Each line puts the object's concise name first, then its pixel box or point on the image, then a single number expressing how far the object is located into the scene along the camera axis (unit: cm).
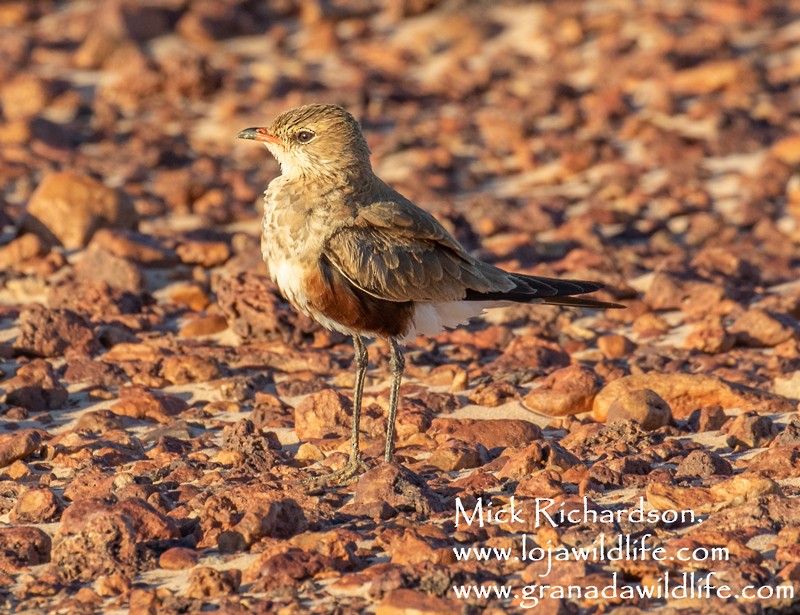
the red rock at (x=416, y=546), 1077
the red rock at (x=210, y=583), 1034
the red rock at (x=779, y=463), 1241
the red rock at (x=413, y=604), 987
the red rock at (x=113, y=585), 1047
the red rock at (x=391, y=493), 1187
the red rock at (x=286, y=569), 1041
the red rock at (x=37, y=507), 1181
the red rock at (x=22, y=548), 1095
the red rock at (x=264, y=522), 1115
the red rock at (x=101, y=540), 1077
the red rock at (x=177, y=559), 1081
